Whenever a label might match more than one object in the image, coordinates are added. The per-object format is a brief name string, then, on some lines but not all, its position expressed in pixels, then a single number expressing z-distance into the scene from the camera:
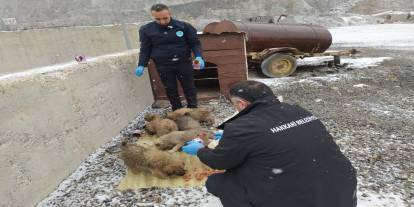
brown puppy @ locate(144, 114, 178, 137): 4.60
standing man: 5.14
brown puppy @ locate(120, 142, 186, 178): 3.46
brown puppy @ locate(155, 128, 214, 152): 4.11
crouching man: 1.95
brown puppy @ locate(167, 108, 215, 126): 5.04
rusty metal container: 8.66
